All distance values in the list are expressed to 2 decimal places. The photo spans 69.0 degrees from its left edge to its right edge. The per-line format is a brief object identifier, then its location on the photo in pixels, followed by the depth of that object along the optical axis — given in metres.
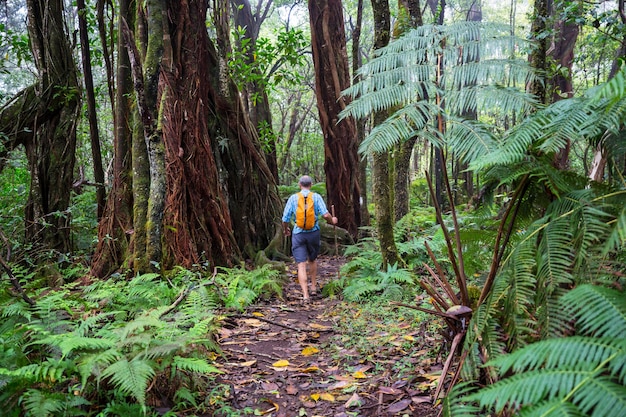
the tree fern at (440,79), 2.51
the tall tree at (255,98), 11.58
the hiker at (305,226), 6.55
